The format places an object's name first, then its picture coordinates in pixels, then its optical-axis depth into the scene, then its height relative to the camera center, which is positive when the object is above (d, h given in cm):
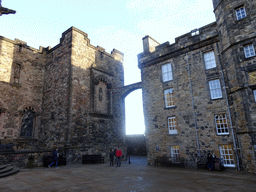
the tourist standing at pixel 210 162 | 1179 -216
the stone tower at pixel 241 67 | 1085 +404
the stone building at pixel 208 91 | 1141 +293
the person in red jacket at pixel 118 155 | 1377 -169
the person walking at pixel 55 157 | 1280 -155
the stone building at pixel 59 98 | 1629 +375
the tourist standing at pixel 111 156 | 1430 -183
